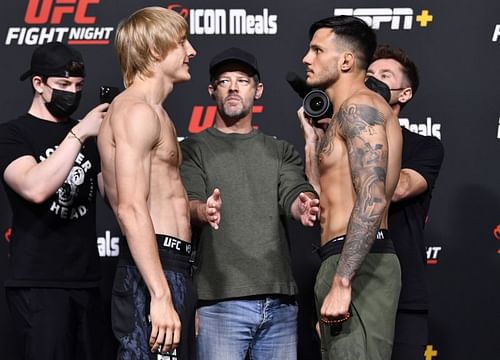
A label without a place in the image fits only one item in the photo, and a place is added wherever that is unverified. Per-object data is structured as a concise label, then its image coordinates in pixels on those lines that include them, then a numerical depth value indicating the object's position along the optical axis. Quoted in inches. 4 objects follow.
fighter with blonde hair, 88.1
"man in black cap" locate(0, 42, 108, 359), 107.3
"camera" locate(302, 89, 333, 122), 107.3
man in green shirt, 111.5
